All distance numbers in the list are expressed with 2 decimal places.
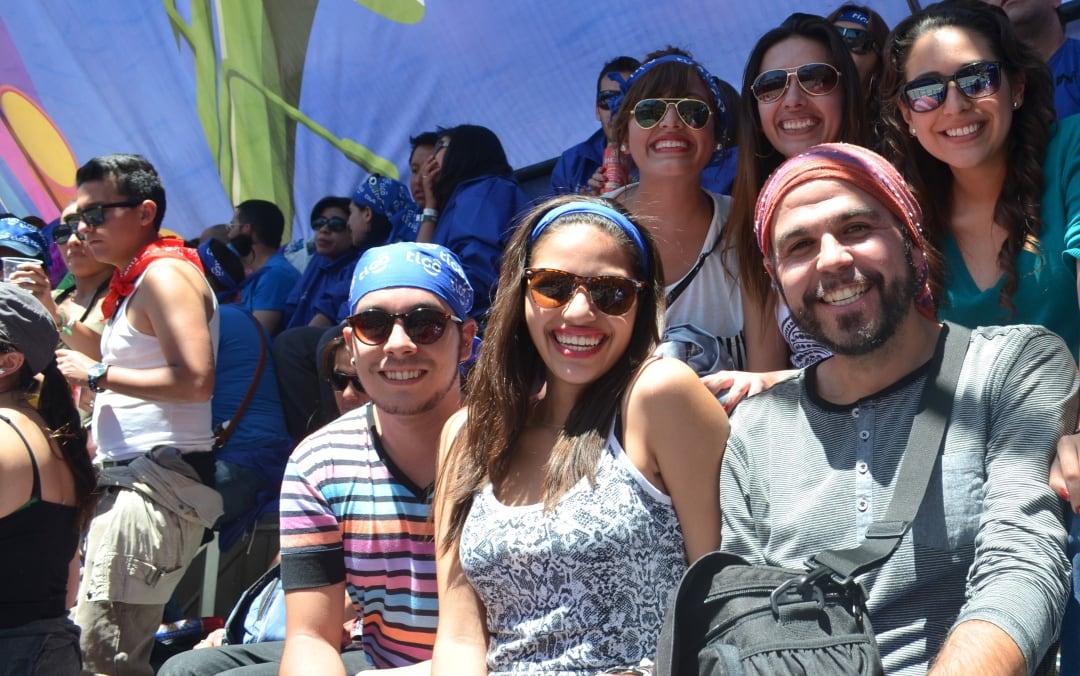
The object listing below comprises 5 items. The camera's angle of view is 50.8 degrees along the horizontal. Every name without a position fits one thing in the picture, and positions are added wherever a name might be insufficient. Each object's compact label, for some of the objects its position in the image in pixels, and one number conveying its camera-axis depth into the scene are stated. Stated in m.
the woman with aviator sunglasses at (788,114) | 3.24
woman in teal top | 2.67
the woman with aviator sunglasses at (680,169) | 3.40
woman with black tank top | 3.62
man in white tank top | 4.25
